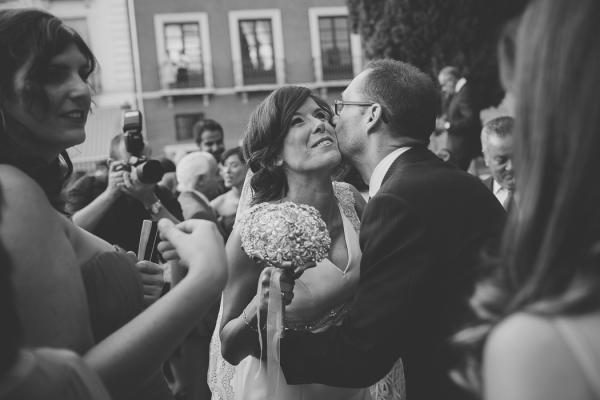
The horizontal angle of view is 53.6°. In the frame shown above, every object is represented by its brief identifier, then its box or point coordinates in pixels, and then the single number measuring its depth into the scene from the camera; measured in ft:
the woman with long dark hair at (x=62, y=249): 5.08
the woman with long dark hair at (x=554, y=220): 3.38
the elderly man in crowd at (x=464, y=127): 24.41
